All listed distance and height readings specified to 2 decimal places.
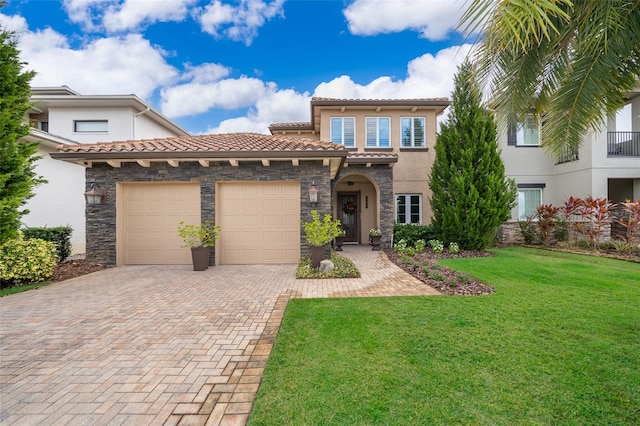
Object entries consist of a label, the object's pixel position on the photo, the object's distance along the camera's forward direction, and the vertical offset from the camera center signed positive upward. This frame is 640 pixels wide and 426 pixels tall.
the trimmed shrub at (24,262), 6.69 -1.16
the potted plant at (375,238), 12.80 -1.16
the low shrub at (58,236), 9.27 -0.68
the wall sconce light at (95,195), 8.84 +0.64
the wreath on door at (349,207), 15.74 +0.34
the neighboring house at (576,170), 13.17 +2.10
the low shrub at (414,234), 12.73 -0.99
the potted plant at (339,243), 13.22 -1.44
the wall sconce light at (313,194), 8.83 +0.60
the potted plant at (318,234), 8.26 -0.63
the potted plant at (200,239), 8.51 -0.81
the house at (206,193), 8.70 +0.71
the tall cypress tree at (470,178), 11.12 +1.38
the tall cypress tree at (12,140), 6.80 +1.92
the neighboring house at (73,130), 11.83 +4.76
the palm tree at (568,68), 3.23 +1.95
